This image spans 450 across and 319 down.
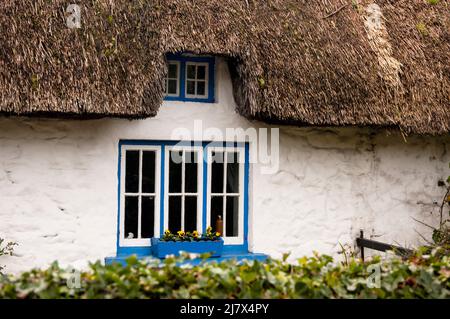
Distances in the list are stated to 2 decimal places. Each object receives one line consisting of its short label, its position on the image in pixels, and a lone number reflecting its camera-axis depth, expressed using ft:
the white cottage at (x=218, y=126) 22.91
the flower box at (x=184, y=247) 23.58
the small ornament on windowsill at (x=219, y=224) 25.27
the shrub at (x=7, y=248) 22.63
